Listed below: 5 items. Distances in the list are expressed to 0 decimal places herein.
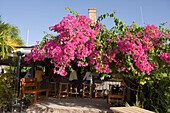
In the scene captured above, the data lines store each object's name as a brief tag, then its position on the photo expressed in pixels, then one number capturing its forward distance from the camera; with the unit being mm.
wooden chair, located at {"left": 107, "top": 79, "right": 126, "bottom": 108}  6438
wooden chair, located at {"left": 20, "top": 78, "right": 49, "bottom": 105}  6378
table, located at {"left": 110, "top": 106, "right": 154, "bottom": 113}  3762
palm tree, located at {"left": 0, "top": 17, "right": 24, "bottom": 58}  6680
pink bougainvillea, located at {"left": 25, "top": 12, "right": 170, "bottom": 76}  4403
